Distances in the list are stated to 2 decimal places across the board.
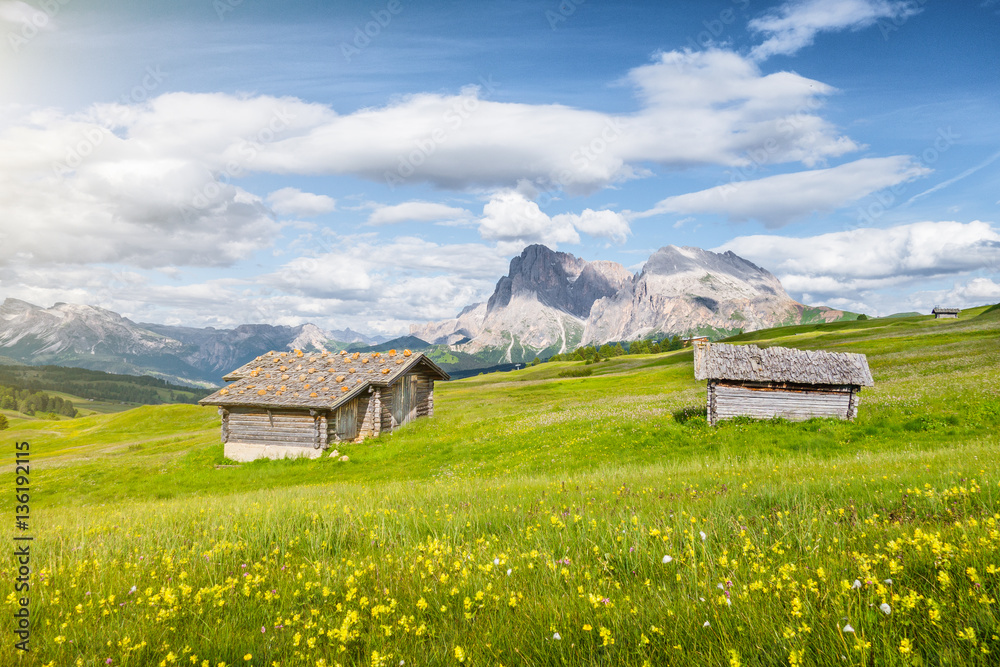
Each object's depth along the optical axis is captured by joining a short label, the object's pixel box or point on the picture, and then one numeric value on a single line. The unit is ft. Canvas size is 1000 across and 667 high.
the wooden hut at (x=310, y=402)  109.70
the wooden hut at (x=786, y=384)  90.07
